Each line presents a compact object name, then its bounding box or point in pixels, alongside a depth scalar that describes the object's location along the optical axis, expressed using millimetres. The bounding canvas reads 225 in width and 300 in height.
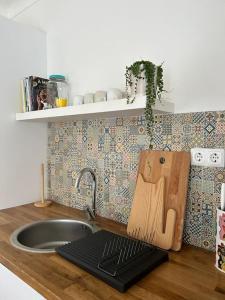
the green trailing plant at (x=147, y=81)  1020
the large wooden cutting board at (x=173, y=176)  1086
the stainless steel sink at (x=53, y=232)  1385
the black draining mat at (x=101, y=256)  811
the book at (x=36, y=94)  1617
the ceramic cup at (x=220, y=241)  900
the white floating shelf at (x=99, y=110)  1083
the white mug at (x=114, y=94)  1216
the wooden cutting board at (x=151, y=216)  1088
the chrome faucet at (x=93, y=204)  1454
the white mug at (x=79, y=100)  1391
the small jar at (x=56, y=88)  1628
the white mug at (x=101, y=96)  1304
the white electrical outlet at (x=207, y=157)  1023
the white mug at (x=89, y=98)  1357
